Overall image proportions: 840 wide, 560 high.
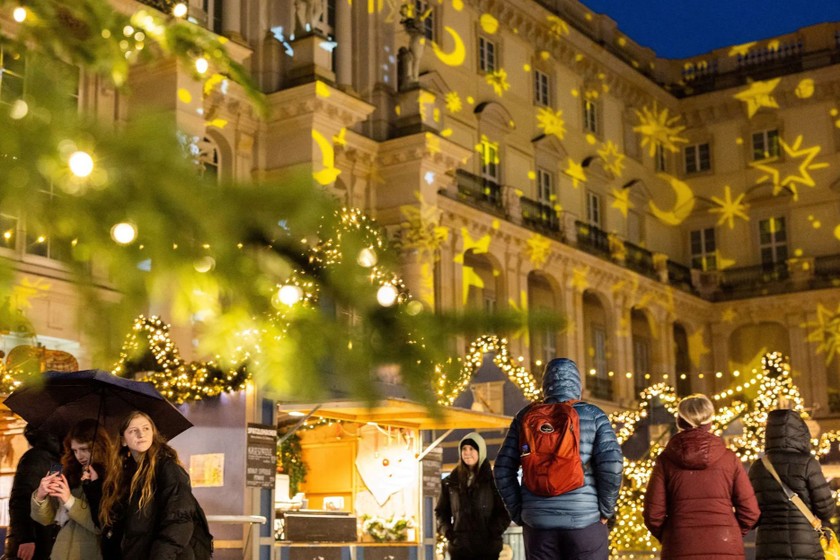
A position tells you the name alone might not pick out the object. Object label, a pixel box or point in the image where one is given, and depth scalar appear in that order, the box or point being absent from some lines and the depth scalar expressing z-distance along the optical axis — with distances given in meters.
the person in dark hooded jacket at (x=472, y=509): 7.80
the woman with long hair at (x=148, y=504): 4.75
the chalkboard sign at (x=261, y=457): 11.05
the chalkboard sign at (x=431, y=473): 12.99
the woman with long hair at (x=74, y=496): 4.96
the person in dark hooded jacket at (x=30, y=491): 6.02
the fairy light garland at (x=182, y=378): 11.53
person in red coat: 5.96
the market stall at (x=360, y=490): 11.65
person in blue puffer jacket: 5.45
